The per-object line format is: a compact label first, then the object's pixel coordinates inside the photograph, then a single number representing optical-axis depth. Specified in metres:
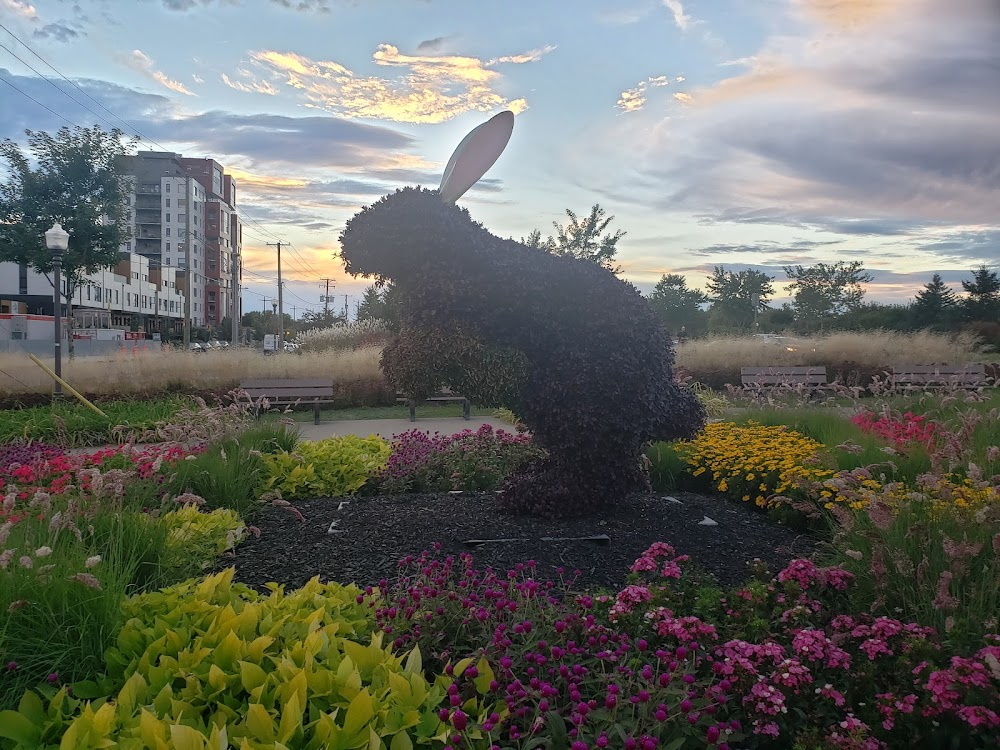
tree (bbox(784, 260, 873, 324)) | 42.22
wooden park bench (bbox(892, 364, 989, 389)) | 11.71
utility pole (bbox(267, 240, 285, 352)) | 35.33
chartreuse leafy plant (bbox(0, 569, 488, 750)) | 1.86
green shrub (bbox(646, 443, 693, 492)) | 6.34
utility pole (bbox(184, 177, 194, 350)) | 30.52
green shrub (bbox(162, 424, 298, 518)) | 4.94
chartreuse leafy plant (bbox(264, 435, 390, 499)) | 5.78
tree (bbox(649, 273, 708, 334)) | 48.31
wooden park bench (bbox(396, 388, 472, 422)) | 13.71
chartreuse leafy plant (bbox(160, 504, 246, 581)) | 3.57
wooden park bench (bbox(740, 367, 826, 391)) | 13.98
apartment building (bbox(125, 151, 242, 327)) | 90.56
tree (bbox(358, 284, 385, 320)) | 36.72
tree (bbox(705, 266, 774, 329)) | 44.91
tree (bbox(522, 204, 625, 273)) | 22.70
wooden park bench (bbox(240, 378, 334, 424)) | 13.48
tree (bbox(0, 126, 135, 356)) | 19.42
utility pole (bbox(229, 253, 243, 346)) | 39.66
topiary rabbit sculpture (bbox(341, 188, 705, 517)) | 4.59
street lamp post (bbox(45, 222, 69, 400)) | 13.19
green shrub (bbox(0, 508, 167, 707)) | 2.36
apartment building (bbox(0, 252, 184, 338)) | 55.56
